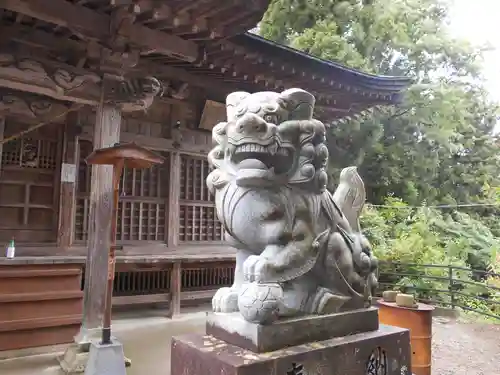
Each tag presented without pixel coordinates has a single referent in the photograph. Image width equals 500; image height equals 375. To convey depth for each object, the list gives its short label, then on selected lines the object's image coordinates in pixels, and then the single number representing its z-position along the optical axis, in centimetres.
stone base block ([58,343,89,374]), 462
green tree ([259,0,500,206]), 1311
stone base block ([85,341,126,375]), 419
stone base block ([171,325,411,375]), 223
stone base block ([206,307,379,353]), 235
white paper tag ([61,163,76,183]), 654
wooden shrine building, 484
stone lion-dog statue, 245
